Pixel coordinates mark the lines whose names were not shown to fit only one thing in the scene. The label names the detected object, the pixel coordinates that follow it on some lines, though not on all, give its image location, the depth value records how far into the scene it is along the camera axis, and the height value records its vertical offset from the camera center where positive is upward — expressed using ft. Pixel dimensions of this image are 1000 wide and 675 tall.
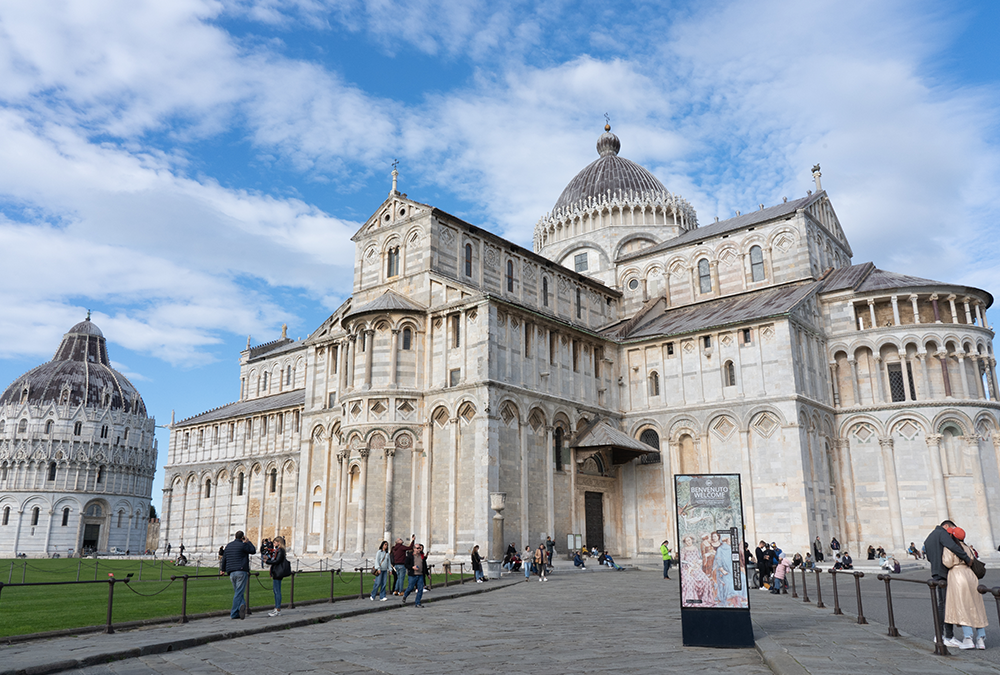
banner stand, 36.50 -2.82
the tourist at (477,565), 83.01 -6.37
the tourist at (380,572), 61.52 -5.14
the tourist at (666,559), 86.43 -6.24
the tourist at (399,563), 61.26 -4.41
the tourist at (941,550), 35.53 -2.33
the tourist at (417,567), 57.52 -4.52
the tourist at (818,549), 105.40 -6.48
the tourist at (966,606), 34.41 -4.84
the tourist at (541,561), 86.63 -6.33
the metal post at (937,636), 32.96 -5.91
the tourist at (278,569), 51.34 -4.02
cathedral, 107.14 +17.02
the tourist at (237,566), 49.44 -3.63
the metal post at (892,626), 38.81 -6.48
